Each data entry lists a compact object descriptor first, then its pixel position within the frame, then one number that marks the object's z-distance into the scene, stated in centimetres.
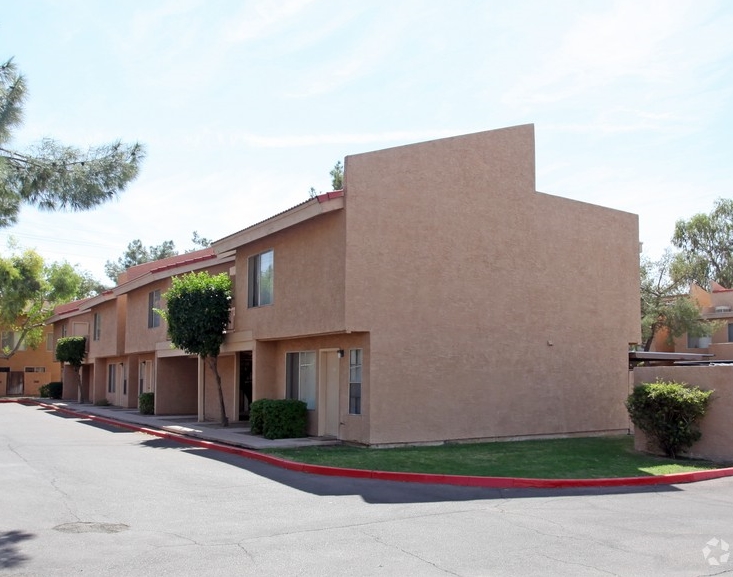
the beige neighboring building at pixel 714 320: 4081
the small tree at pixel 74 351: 3872
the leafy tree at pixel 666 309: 4025
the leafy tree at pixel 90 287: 7674
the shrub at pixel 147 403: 2845
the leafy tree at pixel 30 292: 4598
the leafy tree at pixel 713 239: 5497
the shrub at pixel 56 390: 4369
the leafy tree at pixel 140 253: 8400
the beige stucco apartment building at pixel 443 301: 1639
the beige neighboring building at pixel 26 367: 5209
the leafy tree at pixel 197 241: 8220
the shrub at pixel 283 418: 1805
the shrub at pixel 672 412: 1462
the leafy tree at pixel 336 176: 4219
